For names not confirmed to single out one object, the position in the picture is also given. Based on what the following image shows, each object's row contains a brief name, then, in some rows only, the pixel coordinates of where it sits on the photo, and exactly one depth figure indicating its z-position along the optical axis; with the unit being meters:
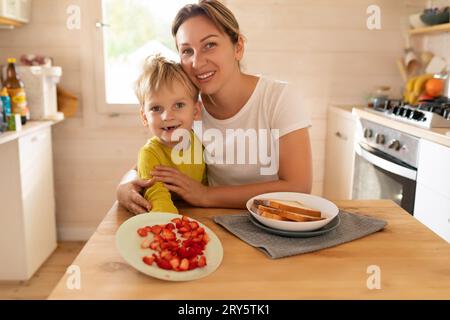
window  2.82
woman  1.14
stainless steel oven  1.92
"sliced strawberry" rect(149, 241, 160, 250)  0.79
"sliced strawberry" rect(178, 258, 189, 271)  0.74
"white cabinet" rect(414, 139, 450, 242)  1.65
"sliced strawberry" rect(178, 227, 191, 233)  0.85
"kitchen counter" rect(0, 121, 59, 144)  2.02
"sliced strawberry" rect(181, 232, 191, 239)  0.83
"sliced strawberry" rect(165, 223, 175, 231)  0.86
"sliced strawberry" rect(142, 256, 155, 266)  0.74
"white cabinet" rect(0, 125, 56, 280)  2.23
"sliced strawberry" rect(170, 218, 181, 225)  0.89
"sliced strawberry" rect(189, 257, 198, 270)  0.75
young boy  1.25
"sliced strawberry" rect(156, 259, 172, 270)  0.74
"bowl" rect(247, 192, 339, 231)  0.90
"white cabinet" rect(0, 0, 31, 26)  2.34
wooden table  0.69
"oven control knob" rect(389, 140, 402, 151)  2.01
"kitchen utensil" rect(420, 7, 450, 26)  2.46
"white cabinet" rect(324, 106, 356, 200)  2.55
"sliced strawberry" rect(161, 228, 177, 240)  0.82
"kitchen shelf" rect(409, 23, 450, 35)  2.38
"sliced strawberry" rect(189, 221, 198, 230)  0.87
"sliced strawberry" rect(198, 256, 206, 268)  0.76
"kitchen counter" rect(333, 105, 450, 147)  1.67
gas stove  1.84
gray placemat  0.85
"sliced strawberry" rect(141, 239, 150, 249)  0.80
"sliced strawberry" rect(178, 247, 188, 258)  0.77
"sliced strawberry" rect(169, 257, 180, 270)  0.74
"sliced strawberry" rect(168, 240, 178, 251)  0.78
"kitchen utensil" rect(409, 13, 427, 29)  2.64
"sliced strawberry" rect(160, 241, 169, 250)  0.79
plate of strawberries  0.74
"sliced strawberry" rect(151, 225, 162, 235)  0.85
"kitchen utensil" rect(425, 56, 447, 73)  2.62
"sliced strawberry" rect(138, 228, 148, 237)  0.84
